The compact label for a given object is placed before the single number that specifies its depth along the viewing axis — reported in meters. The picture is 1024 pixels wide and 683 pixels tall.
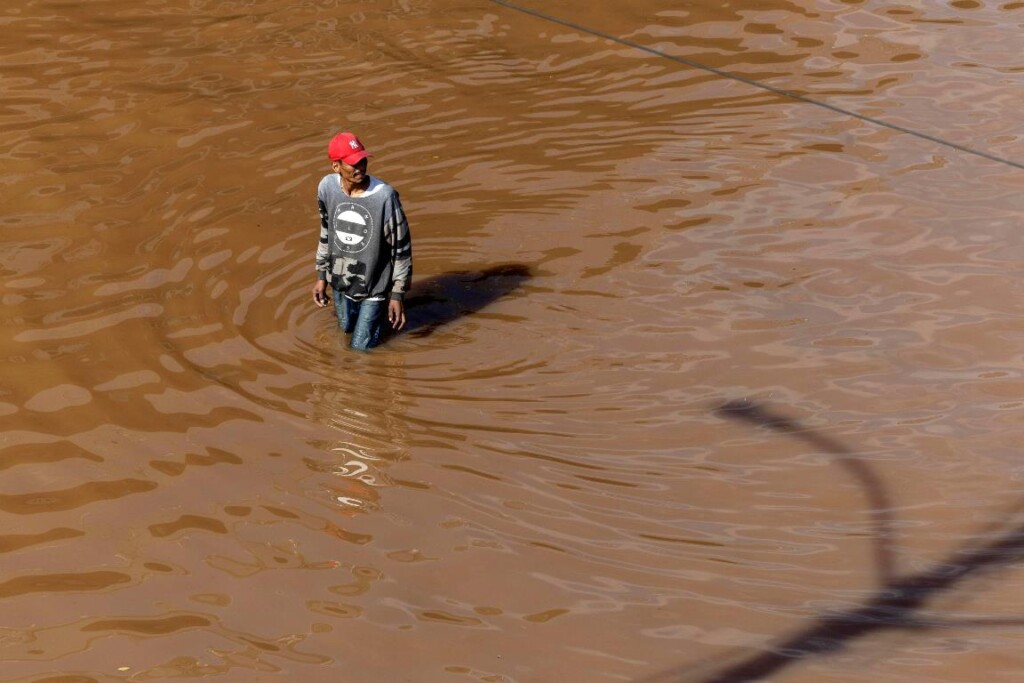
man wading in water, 14.98
